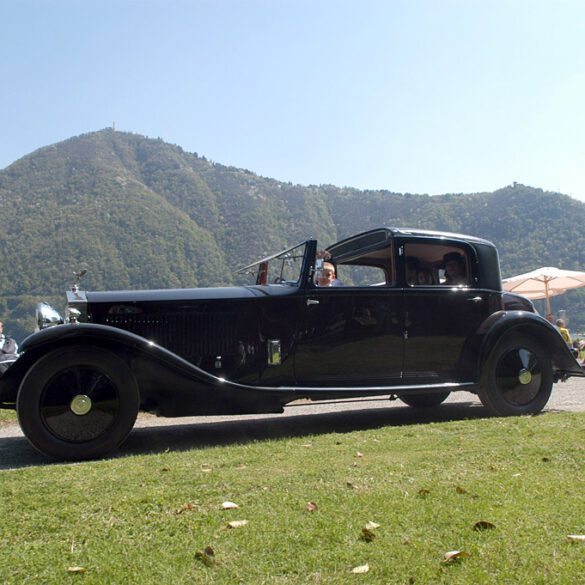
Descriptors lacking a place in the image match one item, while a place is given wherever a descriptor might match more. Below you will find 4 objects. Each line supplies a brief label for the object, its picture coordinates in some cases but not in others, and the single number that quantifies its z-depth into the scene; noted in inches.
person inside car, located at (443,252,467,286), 236.8
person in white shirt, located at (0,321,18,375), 273.0
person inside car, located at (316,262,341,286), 211.3
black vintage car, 173.8
